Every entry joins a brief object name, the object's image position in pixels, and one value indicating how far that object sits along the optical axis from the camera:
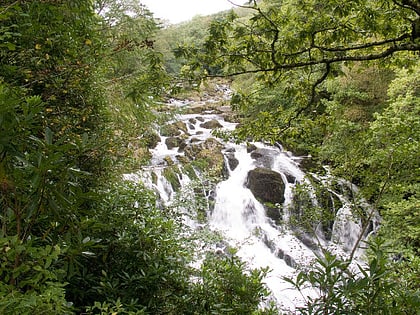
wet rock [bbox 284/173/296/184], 9.86
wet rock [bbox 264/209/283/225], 8.84
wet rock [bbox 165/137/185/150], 11.80
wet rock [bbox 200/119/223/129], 14.35
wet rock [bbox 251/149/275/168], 10.89
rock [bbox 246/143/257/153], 11.75
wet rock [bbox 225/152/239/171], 10.62
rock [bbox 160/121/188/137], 12.56
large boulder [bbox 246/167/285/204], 9.27
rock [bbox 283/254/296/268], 7.50
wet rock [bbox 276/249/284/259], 7.77
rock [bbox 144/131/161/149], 11.31
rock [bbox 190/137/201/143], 12.08
